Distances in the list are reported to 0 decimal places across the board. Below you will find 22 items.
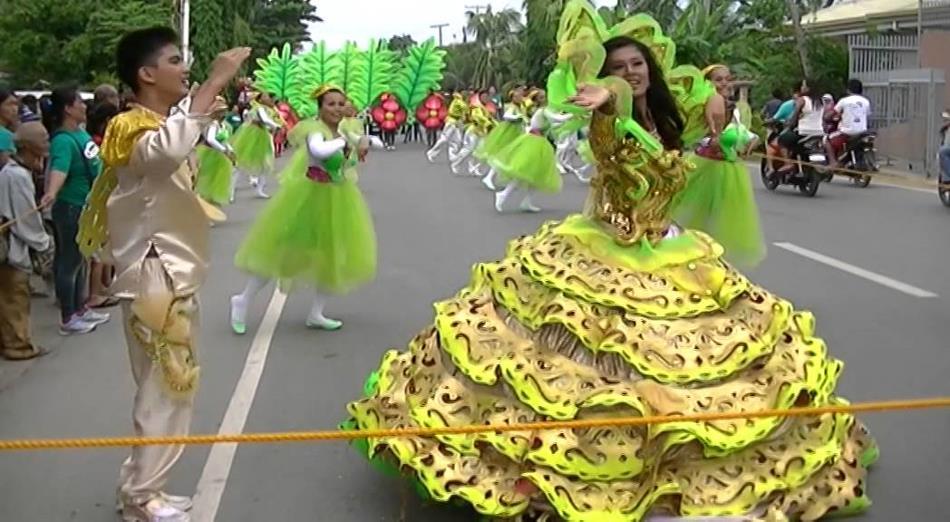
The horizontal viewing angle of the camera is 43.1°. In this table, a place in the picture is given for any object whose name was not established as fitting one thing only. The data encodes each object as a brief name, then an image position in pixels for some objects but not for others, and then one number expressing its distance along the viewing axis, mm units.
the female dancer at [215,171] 13508
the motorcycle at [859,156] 17531
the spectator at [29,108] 10020
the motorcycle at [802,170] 16766
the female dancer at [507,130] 16969
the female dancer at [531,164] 14195
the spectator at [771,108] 21516
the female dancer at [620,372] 3973
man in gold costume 4160
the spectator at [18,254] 7508
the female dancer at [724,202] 7492
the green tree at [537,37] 40031
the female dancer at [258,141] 15984
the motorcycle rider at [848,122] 17312
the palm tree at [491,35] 64125
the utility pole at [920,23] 22388
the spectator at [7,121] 7422
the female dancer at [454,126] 25781
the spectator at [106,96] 9680
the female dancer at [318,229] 7699
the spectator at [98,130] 9289
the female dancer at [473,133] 22578
